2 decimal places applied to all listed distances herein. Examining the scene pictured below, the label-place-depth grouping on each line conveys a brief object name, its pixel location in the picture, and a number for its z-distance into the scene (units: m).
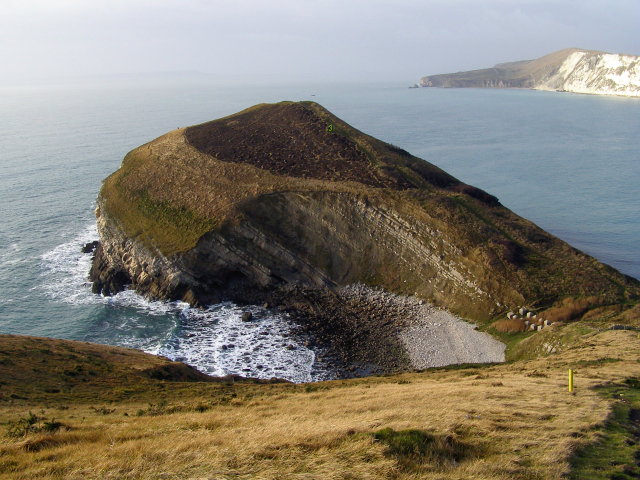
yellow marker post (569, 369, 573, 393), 25.86
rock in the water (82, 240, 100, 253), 71.39
